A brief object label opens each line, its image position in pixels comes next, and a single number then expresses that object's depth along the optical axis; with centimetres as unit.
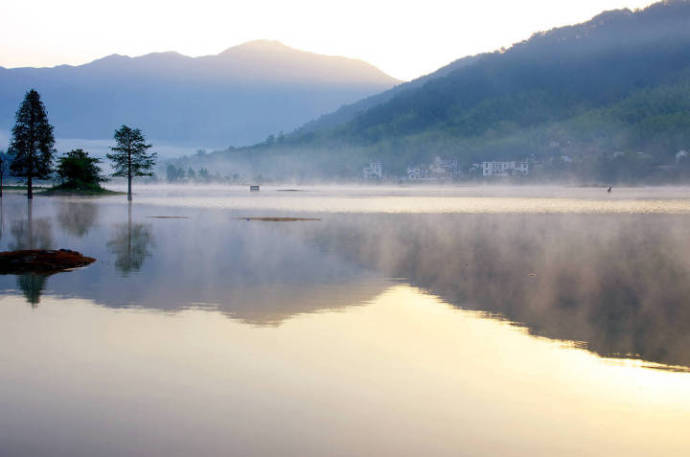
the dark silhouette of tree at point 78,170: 14662
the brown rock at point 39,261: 3174
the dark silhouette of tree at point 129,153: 12586
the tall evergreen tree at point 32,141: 12656
